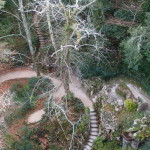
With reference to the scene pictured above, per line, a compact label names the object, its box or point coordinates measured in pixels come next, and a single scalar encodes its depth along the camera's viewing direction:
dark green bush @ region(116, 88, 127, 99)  18.83
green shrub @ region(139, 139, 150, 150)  14.78
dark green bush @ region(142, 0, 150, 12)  16.48
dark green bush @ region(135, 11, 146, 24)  17.19
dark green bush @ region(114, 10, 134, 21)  18.08
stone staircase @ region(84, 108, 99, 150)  18.28
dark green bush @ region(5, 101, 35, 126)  19.62
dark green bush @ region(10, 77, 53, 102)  20.58
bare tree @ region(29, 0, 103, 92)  14.05
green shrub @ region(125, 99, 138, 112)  17.50
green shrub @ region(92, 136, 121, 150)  17.35
